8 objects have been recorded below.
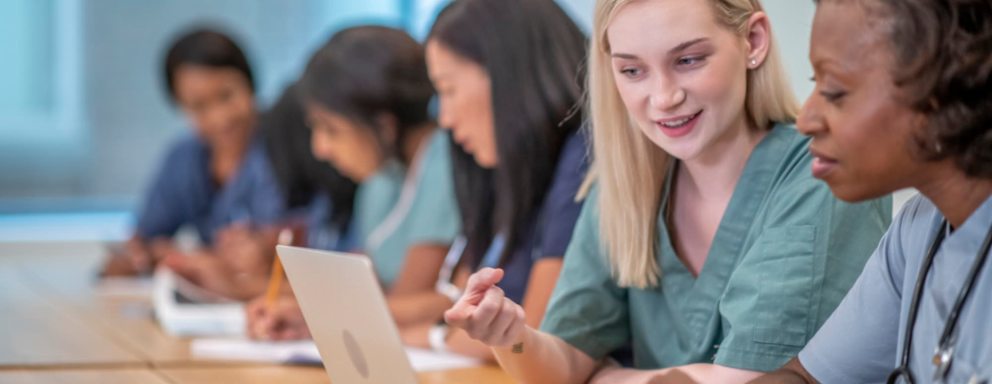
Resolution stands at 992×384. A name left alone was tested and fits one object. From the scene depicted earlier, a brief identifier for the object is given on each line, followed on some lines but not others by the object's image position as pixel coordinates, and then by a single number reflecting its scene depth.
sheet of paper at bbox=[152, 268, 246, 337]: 2.67
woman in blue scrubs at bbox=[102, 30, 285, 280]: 3.77
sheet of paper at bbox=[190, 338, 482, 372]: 2.15
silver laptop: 1.41
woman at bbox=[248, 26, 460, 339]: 2.74
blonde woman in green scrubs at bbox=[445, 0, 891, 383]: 1.48
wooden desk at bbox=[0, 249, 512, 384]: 2.11
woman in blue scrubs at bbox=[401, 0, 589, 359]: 2.06
